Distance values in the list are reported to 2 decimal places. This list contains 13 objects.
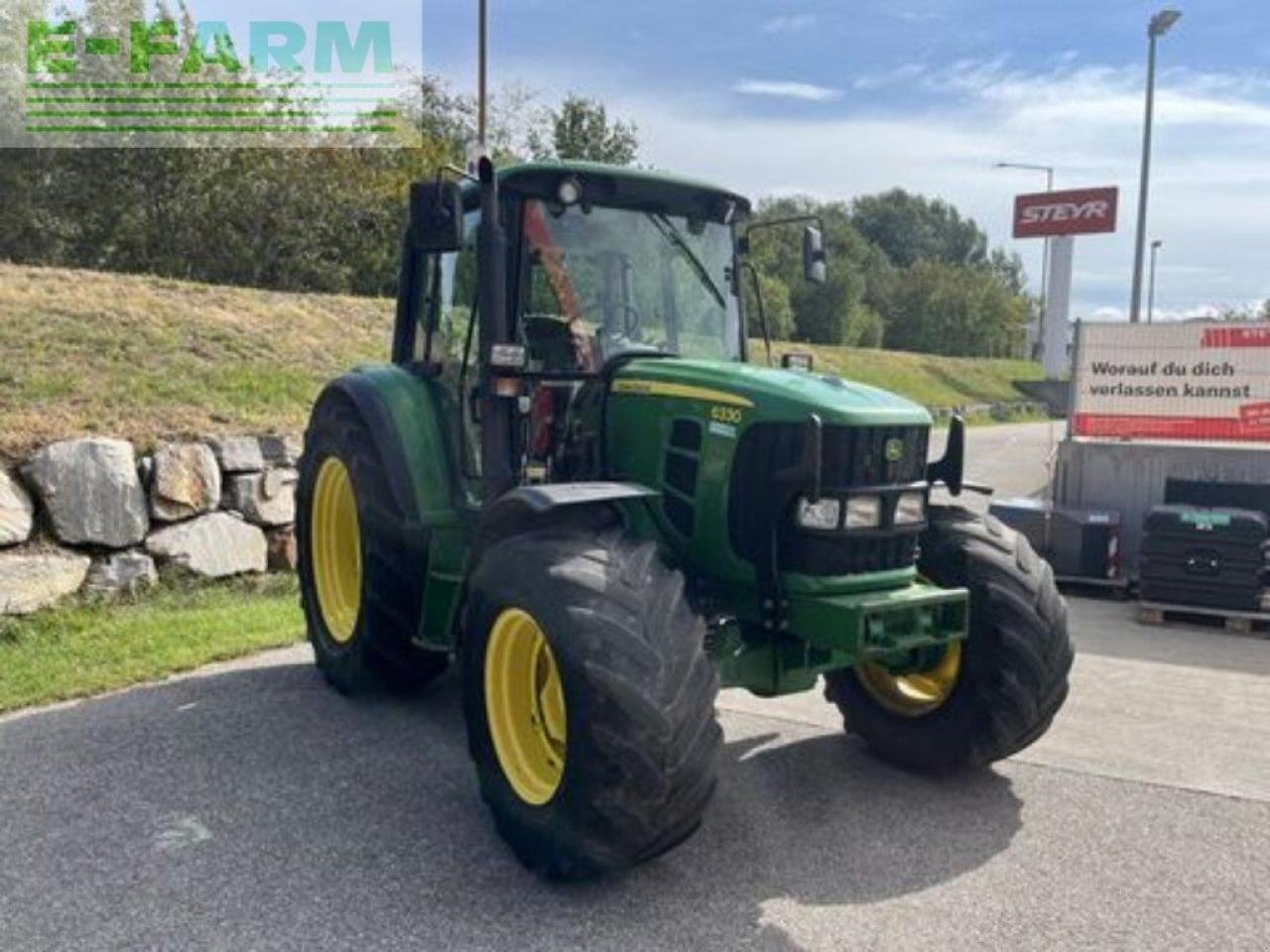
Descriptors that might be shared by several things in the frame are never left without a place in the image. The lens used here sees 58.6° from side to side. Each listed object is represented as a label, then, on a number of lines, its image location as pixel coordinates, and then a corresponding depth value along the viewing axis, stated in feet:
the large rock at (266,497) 25.18
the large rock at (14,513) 20.98
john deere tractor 11.15
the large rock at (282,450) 26.04
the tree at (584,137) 92.79
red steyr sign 123.24
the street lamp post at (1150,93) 52.30
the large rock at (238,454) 25.11
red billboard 31.22
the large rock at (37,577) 20.77
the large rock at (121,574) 22.36
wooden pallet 26.43
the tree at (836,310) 166.30
